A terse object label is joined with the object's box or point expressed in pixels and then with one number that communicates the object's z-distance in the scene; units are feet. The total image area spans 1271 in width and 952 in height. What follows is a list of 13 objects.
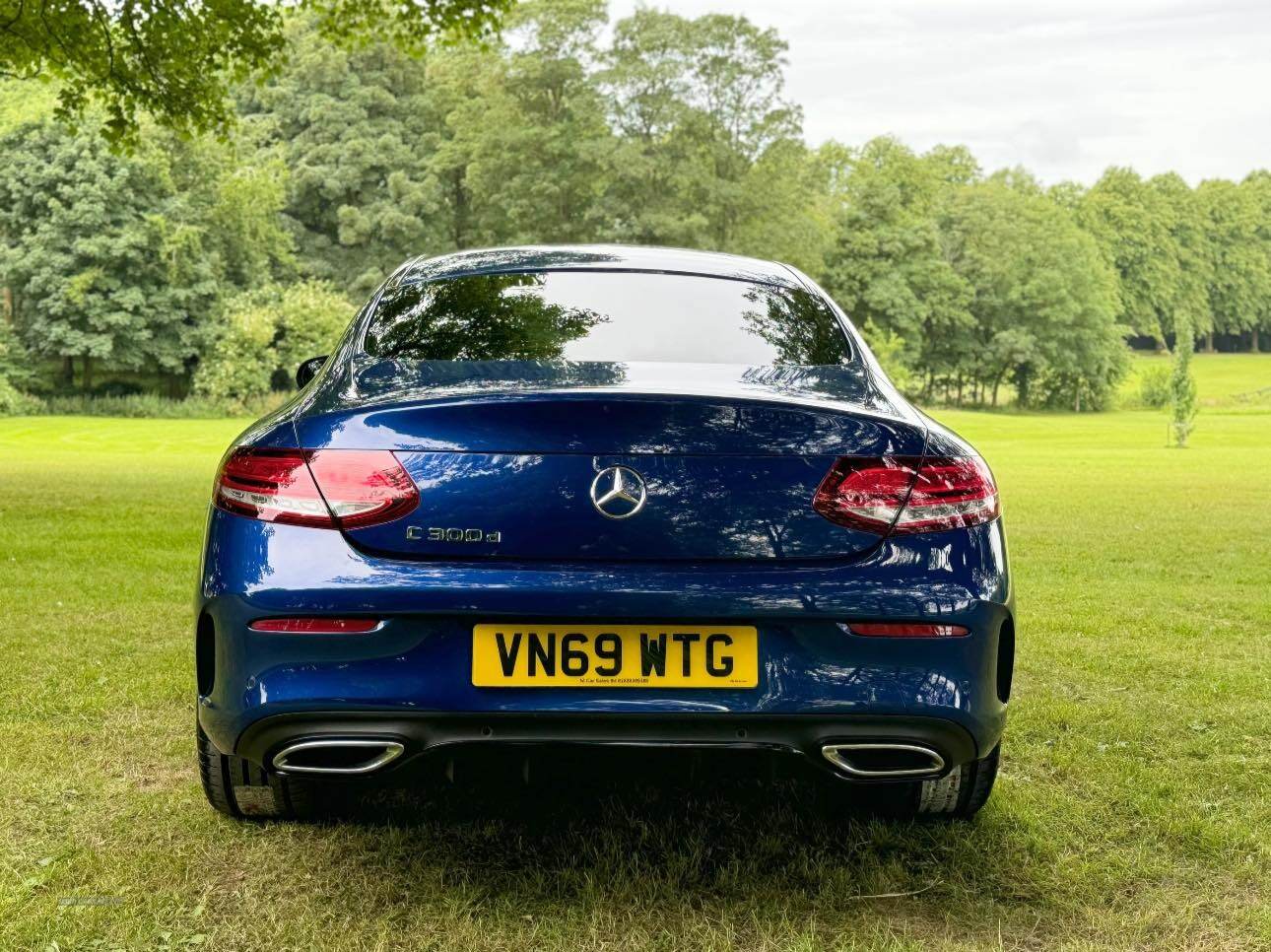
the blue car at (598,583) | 8.89
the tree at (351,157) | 189.88
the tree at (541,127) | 186.19
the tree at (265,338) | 157.07
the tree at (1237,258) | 328.70
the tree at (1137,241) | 301.63
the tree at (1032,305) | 224.53
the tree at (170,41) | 42.63
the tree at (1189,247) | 314.76
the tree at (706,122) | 183.21
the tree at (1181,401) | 110.11
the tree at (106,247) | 152.97
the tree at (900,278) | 215.10
